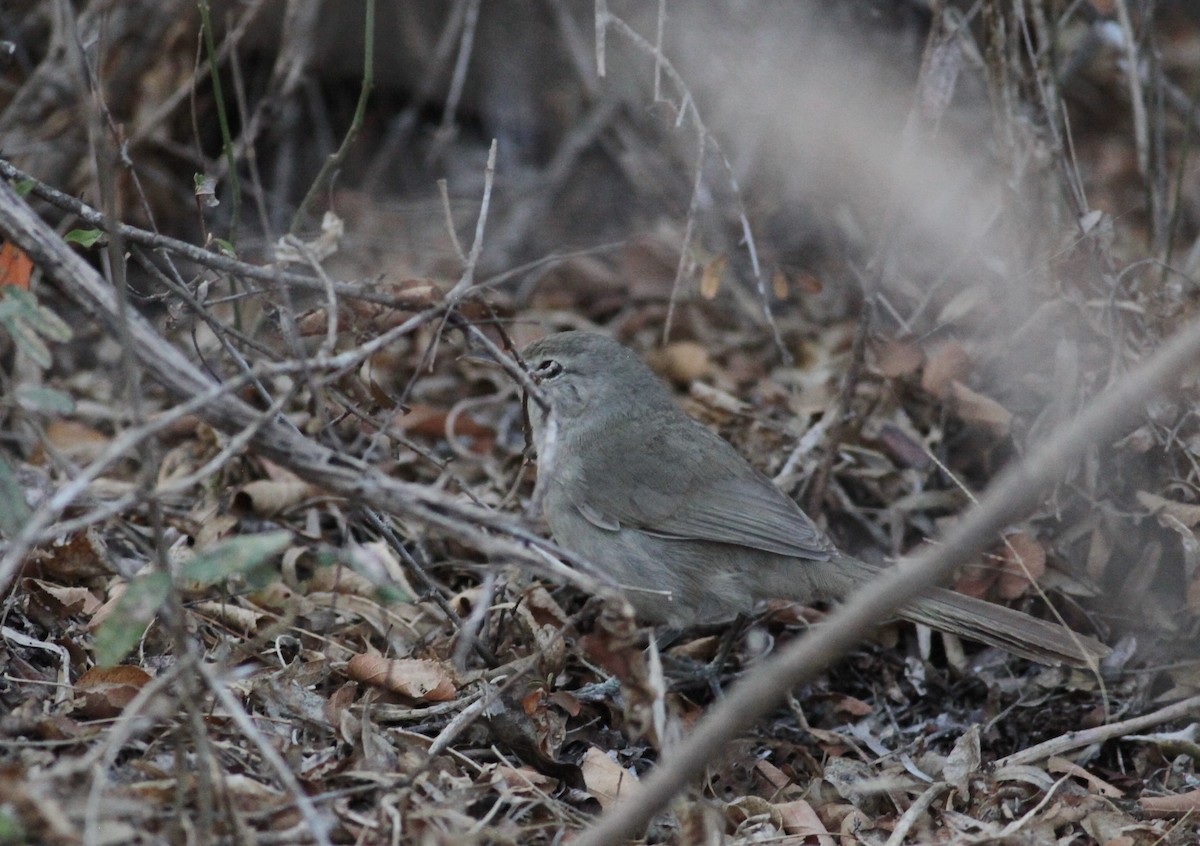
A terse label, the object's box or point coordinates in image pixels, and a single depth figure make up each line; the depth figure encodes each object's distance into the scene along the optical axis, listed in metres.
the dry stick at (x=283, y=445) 6.11
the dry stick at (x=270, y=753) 5.44
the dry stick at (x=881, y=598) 4.41
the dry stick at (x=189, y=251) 7.29
